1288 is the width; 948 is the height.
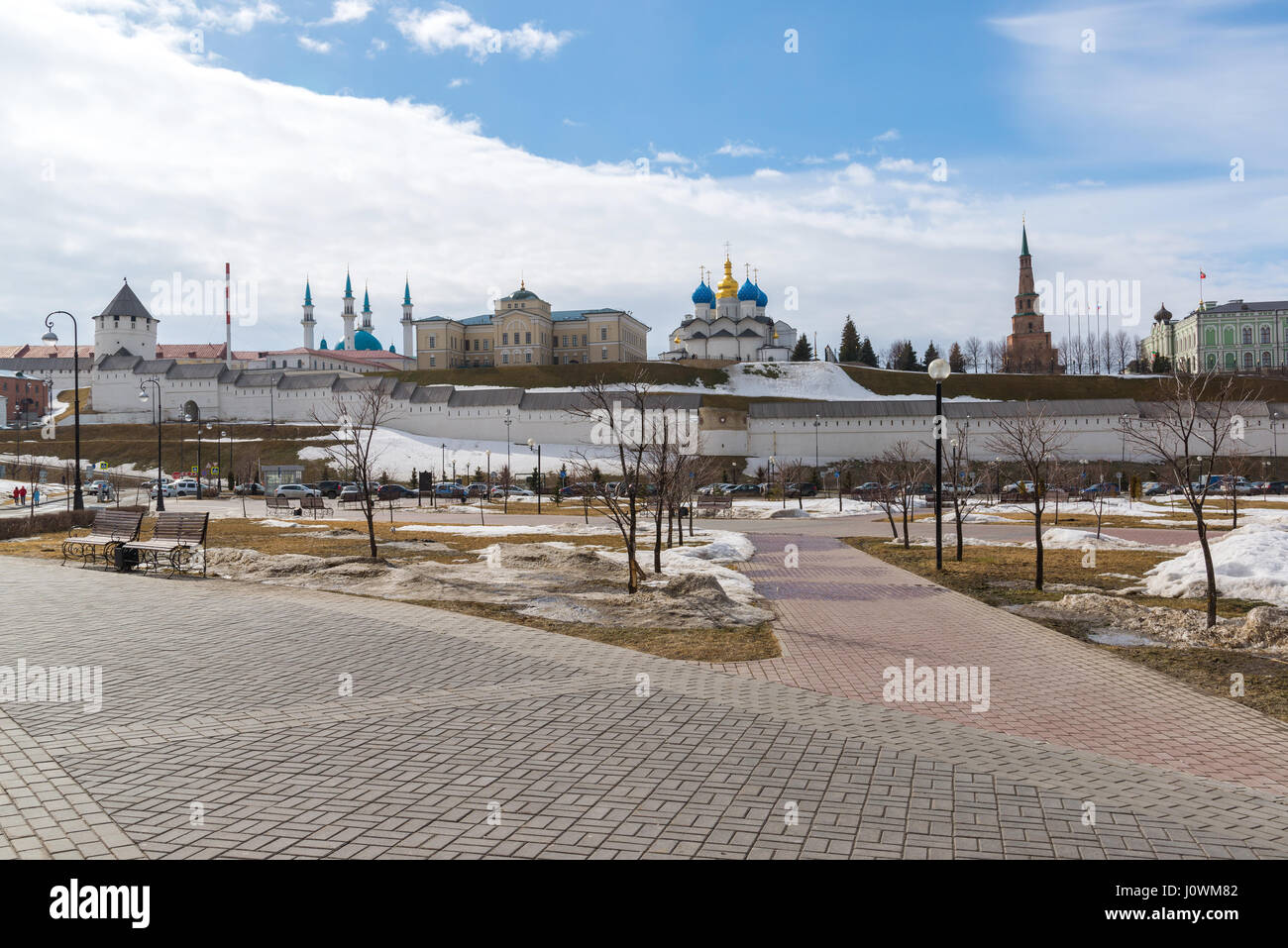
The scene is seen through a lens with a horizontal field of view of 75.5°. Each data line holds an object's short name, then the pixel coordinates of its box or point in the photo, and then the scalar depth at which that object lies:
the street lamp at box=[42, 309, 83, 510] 25.17
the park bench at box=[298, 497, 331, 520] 32.72
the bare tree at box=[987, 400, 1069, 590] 12.97
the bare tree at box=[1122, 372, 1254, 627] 9.37
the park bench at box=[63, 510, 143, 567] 15.03
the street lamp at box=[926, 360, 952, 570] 14.90
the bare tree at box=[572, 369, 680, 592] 12.05
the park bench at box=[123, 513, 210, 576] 14.02
